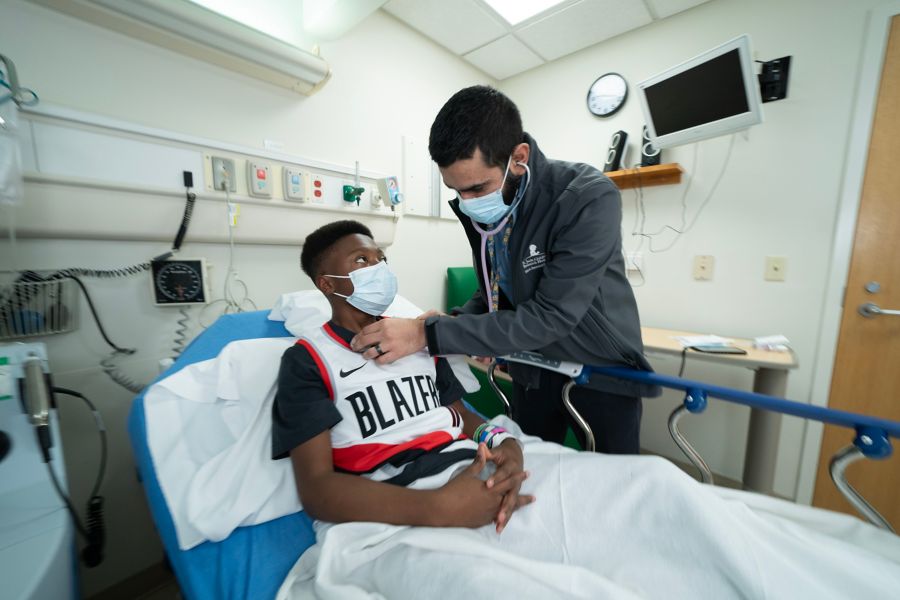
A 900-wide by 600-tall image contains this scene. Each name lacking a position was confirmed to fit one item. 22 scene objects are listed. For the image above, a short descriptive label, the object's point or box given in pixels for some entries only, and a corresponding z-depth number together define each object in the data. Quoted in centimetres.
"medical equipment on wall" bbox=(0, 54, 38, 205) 97
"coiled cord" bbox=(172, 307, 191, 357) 143
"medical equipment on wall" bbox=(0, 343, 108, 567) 69
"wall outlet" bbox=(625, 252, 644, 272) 235
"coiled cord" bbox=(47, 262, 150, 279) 119
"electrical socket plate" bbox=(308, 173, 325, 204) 177
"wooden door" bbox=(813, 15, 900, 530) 164
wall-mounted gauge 135
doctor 92
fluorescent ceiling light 204
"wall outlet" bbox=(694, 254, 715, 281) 211
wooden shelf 205
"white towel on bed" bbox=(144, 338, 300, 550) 85
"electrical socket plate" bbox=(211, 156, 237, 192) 144
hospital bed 75
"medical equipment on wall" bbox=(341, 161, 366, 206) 187
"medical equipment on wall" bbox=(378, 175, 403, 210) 197
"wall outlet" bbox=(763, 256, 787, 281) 190
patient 78
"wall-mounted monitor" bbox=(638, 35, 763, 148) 162
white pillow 120
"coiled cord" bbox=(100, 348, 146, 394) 128
